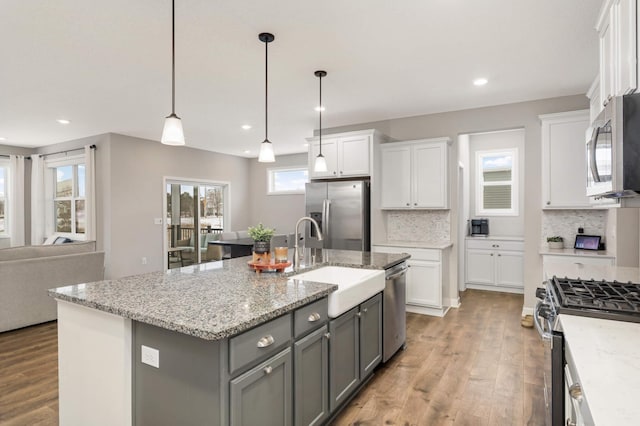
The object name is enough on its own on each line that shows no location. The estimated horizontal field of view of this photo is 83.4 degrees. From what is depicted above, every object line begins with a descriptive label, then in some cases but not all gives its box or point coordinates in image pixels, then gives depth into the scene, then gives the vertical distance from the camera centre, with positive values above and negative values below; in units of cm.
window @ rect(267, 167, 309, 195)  809 +71
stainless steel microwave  129 +24
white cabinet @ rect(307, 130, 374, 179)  485 +80
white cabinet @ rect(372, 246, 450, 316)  442 -87
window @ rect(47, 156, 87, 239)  670 +30
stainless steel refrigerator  480 -5
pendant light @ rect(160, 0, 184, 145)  217 +48
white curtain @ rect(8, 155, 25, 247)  702 +31
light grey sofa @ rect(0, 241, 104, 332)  389 -76
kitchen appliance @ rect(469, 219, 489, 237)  614 -31
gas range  150 -42
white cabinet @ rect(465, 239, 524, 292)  558 -87
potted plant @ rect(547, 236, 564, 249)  407 -37
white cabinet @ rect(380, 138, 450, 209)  466 +48
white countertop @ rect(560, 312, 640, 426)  86 -47
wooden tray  252 -39
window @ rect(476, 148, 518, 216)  605 +47
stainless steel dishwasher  298 -88
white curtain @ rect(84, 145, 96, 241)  615 +44
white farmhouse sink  218 -53
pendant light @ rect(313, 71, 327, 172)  353 +46
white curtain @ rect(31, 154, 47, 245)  712 +27
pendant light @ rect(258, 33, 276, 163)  290 +49
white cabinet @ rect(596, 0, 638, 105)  151 +77
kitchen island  146 -60
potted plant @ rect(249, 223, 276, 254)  260 -21
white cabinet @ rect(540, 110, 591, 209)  382 +54
